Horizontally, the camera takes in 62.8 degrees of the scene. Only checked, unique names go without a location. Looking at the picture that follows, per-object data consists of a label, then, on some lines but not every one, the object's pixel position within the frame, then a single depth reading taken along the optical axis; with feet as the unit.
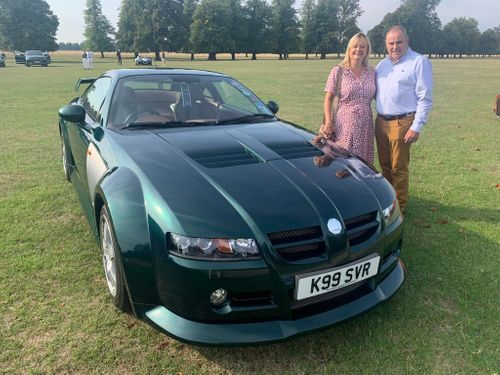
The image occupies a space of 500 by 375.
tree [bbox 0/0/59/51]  213.66
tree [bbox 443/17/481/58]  321.93
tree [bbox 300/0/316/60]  272.31
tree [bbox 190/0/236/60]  233.76
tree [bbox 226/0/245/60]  247.70
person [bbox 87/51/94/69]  109.09
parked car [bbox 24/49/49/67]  127.54
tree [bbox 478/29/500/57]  355.15
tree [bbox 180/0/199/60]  244.01
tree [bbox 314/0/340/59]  266.98
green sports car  6.38
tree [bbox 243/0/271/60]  256.93
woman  12.75
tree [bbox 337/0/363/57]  281.95
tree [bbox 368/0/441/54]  297.74
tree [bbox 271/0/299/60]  262.88
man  12.26
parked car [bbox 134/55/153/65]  147.13
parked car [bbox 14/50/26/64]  145.48
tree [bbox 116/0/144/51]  245.86
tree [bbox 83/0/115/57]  271.28
